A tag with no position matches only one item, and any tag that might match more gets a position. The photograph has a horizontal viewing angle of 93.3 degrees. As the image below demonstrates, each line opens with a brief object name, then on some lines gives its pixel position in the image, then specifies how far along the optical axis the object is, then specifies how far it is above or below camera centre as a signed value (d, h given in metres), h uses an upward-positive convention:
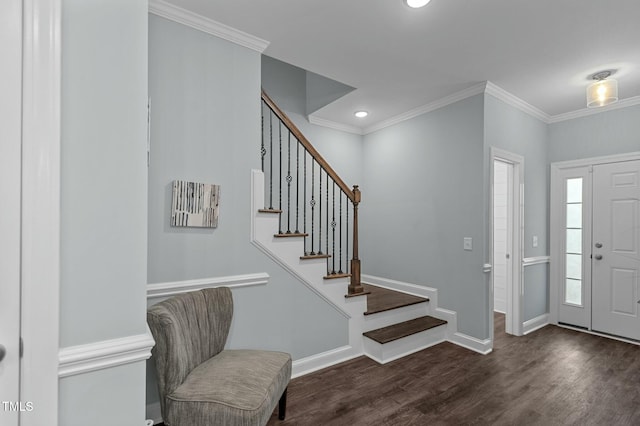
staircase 2.45 -0.55
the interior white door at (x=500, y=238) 4.62 -0.34
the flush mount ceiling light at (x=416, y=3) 1.92 +1.36
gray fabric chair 1.49 -0.90
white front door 3.42 -0.38
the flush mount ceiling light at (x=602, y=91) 2.81 +1.18
